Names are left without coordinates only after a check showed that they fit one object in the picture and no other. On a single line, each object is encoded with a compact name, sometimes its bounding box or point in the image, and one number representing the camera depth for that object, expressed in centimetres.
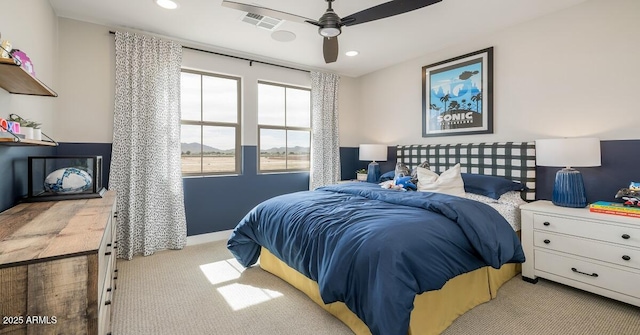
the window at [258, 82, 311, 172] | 434
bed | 154
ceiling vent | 298
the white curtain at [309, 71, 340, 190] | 464
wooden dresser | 92
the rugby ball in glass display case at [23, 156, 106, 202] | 213
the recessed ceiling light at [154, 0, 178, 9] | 267
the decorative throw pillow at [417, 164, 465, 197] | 307
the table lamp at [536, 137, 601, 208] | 236
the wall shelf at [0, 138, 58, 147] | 141
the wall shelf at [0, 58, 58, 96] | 143
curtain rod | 370
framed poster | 343
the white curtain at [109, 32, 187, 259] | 317
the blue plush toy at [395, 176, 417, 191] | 326
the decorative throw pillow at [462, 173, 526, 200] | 299
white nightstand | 210
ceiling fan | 218
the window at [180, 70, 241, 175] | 376
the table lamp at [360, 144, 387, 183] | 446
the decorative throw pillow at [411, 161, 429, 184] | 352
